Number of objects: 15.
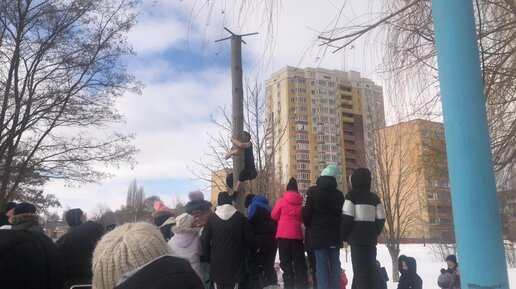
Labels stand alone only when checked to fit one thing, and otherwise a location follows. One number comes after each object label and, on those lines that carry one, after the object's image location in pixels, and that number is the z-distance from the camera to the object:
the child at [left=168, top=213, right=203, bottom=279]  5.55
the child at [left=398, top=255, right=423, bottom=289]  8.75
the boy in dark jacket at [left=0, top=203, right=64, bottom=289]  2.04
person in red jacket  6.21
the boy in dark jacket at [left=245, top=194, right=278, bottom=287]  6.32
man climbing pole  5.84
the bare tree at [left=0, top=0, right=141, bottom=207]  11.11
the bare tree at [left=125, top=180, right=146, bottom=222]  65.50
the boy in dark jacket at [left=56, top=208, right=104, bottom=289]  3.64
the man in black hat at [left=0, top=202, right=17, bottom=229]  6.69
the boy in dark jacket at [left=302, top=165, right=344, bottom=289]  5.64
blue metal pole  1.79
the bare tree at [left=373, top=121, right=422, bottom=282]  18.96
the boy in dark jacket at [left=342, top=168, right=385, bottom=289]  5.29
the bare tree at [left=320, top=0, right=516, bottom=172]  3.79
